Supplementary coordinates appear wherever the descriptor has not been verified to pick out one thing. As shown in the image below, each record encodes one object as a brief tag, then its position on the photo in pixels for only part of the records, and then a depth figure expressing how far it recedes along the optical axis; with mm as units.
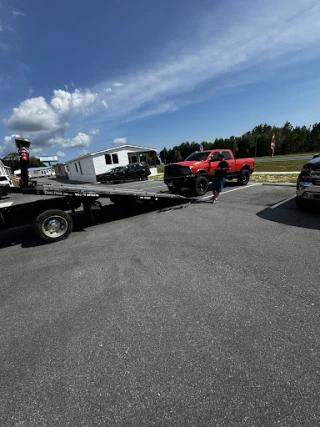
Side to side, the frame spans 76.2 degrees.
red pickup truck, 9305
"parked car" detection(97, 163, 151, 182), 22344
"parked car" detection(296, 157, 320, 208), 5363
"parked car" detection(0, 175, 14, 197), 13752
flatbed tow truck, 5078
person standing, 7747
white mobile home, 26219
